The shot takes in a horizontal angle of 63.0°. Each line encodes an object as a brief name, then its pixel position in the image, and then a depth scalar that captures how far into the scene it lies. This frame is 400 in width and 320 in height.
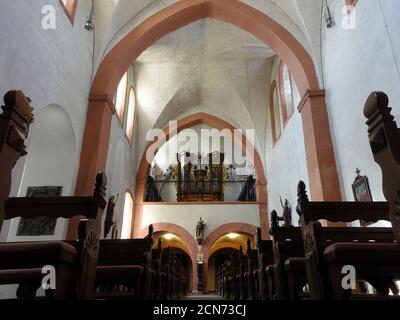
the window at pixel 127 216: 12.11
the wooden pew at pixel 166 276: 5.82
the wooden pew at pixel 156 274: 4.66
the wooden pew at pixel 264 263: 3.86
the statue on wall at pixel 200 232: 12.86
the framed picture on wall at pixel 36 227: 6.24
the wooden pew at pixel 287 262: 2.87
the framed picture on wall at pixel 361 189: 5.71
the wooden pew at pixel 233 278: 6.55
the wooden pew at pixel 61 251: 1.89
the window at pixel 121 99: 10.05
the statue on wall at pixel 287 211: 9.38
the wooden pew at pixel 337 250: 1.90
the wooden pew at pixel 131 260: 3.37
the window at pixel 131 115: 11.49
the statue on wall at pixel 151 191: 14.77
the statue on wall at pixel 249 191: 15.35
